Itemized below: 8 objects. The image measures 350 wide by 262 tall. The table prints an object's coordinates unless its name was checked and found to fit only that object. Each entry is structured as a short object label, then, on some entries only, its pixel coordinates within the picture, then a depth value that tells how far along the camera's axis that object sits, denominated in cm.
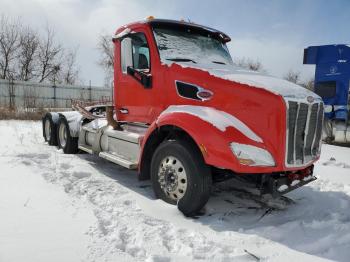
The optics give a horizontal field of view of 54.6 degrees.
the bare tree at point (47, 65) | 3691
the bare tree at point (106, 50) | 3717
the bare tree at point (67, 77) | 3888
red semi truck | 374
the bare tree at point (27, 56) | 3522
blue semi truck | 1095
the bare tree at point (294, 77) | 4259
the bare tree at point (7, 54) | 3350
